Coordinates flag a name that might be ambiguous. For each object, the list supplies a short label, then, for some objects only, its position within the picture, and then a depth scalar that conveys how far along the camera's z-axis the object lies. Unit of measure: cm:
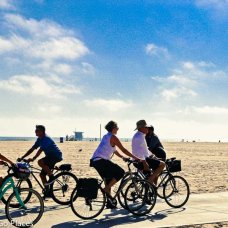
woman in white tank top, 812
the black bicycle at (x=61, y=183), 926
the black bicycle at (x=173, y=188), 915
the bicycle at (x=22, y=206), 684
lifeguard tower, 14800
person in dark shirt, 1029
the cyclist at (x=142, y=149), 886
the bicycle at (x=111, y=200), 759
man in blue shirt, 933
